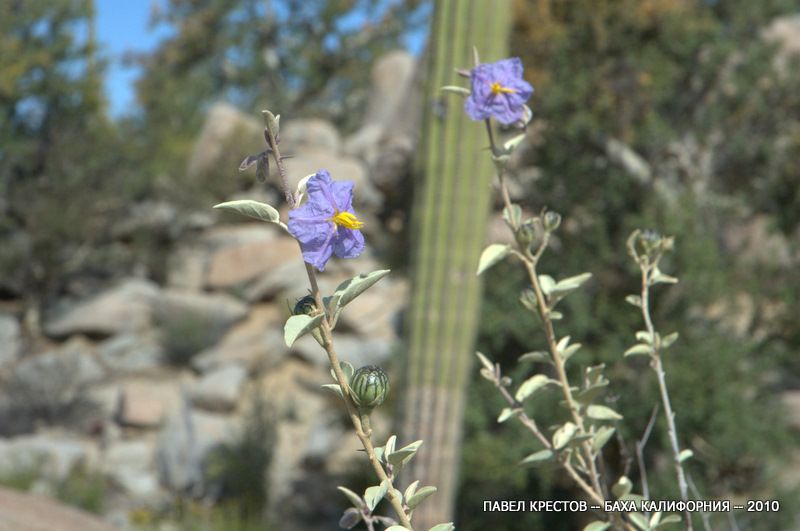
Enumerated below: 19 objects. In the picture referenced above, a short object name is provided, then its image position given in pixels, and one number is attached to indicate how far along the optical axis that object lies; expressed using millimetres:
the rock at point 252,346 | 7980
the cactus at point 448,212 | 3367
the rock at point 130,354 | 8492
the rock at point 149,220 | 10438
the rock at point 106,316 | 9039
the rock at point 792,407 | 5234
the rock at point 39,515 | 2508
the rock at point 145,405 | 7277
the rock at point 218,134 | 12344
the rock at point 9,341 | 8844
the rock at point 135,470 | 6285
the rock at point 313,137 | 12523
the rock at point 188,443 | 6371
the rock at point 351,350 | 7427
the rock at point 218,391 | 7344
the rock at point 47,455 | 5996
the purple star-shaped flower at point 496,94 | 1212
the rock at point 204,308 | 8836
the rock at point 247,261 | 9555
